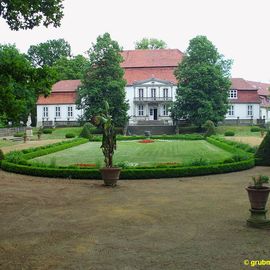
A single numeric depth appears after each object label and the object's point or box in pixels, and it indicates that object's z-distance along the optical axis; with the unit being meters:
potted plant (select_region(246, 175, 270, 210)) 8.31
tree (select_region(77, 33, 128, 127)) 49.59
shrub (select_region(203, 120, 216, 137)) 43.03
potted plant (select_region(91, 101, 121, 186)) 14.25
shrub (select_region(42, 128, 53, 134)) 51.88
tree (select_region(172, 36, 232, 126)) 48.41
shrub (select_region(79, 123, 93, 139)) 43.12
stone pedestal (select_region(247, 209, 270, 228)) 8.23
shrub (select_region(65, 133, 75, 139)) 44.84
